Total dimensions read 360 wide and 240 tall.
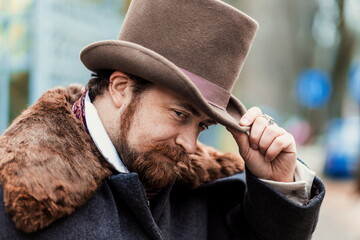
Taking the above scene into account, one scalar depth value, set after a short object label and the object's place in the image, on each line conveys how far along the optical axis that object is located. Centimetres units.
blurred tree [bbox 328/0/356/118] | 1502
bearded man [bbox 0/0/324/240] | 86
